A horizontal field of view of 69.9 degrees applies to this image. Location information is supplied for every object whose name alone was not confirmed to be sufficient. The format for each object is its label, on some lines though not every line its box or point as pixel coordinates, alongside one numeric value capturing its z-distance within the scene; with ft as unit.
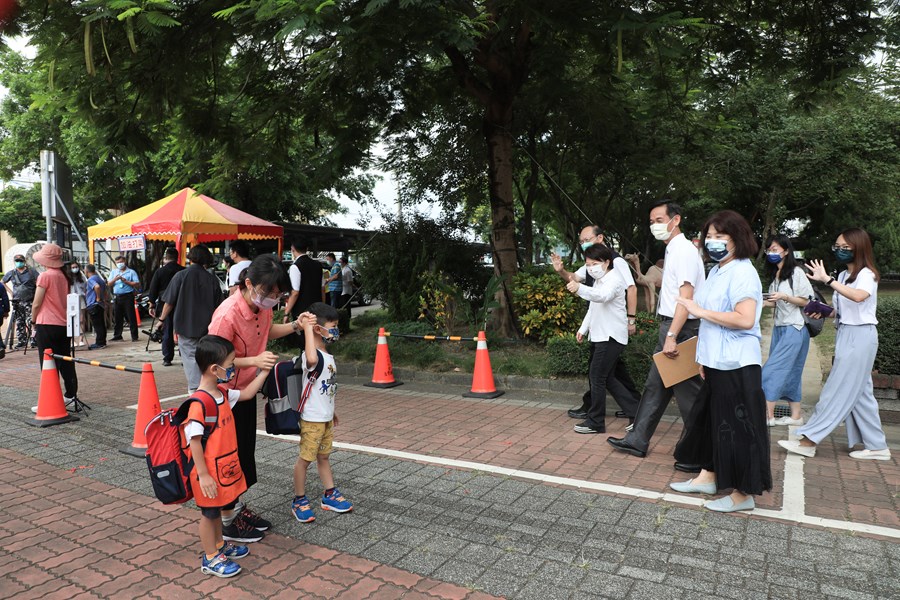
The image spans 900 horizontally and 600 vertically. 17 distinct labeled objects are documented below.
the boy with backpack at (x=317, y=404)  12.84
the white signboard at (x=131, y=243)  43.98
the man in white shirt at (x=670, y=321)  15.99
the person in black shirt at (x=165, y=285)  33.04
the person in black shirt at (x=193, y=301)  22.04
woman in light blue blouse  13.23
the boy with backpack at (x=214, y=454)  10.72
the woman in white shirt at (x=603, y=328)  19.35
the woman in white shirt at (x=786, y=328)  19.83
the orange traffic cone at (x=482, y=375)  26.03
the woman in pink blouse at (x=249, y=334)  12.02
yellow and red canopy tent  39.63
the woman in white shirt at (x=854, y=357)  16.65
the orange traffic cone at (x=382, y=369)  28.48
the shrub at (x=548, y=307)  31.37
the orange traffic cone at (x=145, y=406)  18.51
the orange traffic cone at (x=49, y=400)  22.26
